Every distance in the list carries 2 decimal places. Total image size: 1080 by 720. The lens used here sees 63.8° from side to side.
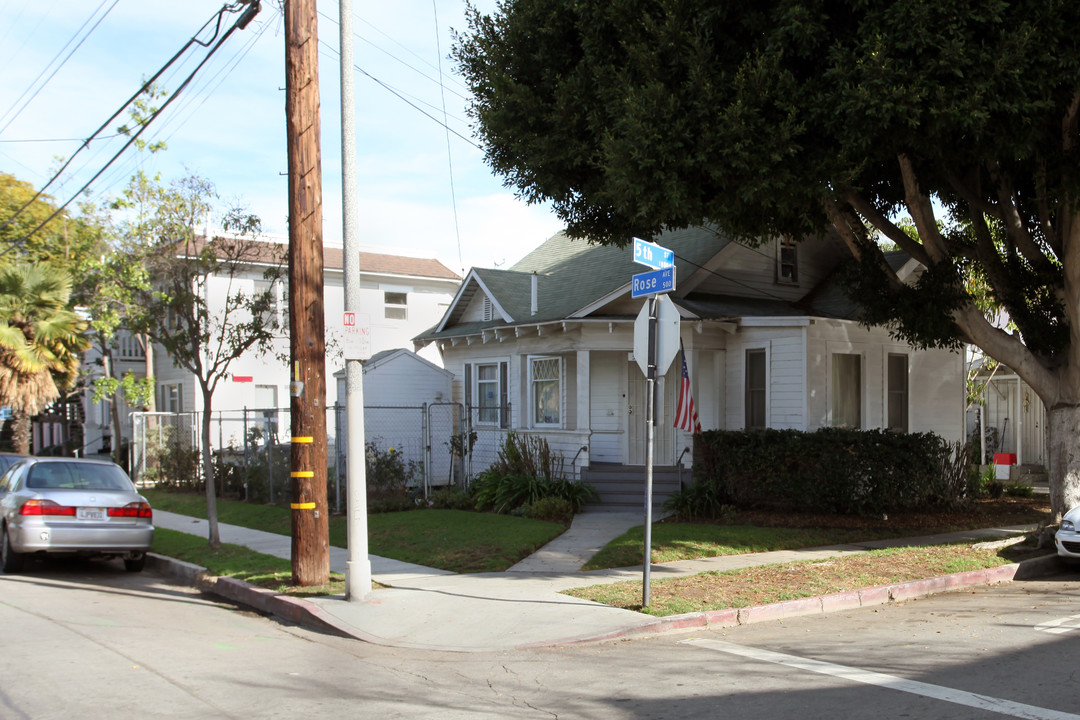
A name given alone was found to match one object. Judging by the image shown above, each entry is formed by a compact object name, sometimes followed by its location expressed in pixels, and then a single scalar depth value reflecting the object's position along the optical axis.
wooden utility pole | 9.79
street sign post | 8.73
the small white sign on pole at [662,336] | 8.84
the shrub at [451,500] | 16.88
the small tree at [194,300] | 12.37
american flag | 14.05
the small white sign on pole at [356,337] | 9.36
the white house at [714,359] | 16.69
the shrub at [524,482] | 15.87
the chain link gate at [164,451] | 21.92
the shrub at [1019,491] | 18.55
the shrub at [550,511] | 15.05
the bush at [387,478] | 17.34
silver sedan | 11.20
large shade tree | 9.65
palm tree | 21.67
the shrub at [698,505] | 14.78
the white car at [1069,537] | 10.93
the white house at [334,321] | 26.91
